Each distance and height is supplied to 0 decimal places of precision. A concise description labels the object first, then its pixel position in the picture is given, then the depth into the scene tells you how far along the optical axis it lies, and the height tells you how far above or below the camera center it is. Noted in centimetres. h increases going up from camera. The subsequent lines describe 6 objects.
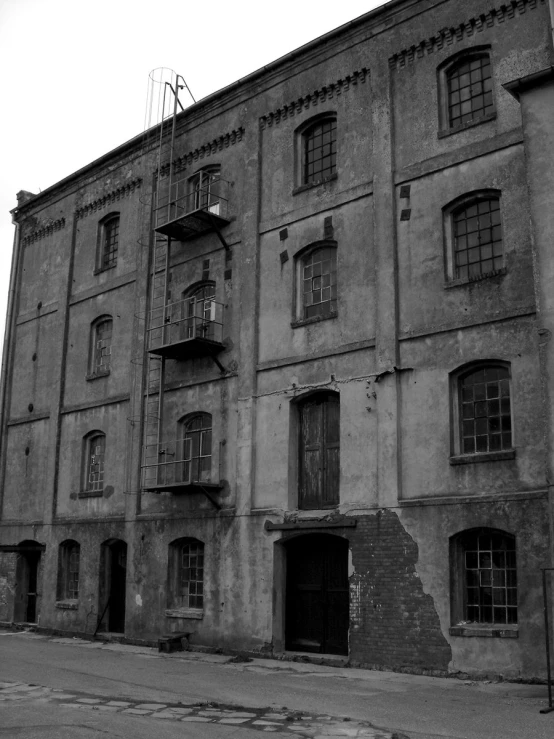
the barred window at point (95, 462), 2323 +296
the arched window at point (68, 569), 2331 +11
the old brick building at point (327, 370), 1503 +429
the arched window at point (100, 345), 2397 +624
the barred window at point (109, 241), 2488 +944
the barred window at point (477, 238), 1598 +625
